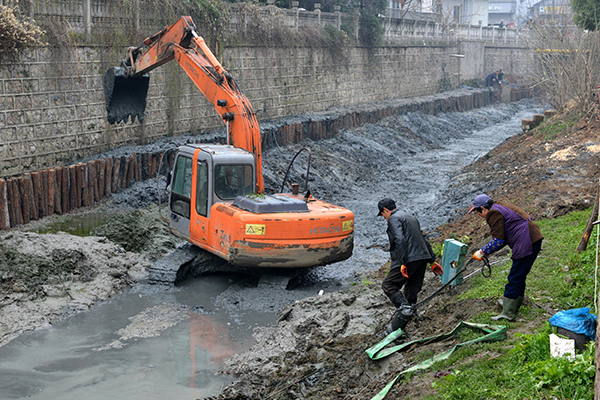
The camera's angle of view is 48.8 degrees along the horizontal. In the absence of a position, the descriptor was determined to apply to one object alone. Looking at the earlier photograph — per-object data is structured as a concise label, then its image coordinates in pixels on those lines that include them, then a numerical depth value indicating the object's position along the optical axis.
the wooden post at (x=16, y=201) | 12.70
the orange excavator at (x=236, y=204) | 10.54
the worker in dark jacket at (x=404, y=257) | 7.73
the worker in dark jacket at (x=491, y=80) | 49.56
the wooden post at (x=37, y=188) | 13.32
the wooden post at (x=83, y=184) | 14.56
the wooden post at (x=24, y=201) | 12.94
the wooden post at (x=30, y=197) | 13.04
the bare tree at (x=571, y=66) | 21.44
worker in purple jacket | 7.04
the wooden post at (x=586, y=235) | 8.43
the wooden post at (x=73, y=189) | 14.38
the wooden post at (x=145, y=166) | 16.73
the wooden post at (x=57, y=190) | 13.97
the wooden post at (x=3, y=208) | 12.38
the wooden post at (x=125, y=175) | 16.06
